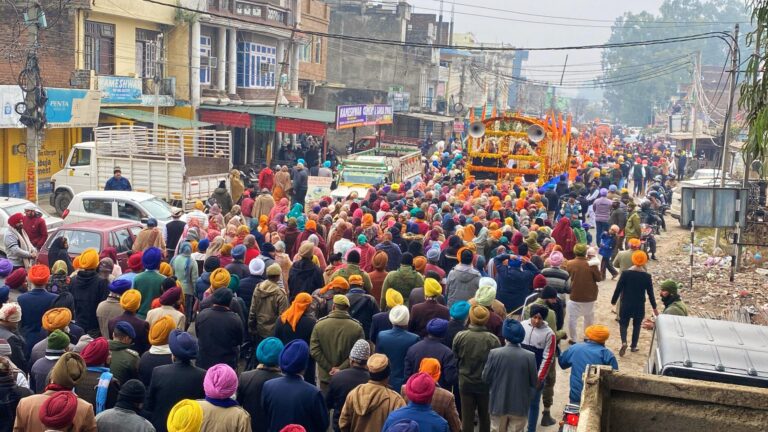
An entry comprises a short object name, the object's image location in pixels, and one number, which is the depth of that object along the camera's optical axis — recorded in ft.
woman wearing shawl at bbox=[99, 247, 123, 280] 37.58
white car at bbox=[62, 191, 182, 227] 56.85
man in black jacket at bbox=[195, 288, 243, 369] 28.27
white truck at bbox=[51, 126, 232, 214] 71.46
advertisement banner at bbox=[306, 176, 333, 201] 80.18
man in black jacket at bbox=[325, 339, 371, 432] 24.00
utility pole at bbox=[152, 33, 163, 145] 108.24
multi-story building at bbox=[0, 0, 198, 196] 86.33
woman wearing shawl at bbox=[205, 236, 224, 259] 39.32
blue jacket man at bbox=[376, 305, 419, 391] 27.58
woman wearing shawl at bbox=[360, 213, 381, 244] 47.50
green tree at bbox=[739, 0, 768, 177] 31.01
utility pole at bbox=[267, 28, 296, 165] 120.26
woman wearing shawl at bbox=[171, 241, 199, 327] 38.73
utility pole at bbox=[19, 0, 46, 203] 65.57
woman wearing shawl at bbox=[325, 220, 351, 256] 47.03
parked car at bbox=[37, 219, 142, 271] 44.34
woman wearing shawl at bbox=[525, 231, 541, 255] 43.88
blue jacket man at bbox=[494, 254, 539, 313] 39.42
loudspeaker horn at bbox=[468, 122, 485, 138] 89.25
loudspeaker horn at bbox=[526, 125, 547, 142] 86.89
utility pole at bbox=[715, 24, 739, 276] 69.26
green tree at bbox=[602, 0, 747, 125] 410.93
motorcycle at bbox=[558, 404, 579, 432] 24.03
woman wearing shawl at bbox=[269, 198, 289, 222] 54.90
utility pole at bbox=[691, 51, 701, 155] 147.15
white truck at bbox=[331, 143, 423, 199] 80.28
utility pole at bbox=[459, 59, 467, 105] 226.77
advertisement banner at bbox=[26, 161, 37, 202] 70.64
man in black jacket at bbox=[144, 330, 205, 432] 22.70
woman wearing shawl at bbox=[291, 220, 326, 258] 46.19
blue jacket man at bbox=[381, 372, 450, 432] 20.25
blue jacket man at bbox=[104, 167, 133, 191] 66.85
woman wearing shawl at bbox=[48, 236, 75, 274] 40.81
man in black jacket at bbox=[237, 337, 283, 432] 23.18
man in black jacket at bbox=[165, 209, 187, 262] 48.93
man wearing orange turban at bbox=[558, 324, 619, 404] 26.89
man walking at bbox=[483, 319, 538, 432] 26.78
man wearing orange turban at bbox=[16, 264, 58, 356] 28.91
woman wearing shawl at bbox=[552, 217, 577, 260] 52.60
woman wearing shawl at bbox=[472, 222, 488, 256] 47.14
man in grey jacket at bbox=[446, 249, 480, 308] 36.32
